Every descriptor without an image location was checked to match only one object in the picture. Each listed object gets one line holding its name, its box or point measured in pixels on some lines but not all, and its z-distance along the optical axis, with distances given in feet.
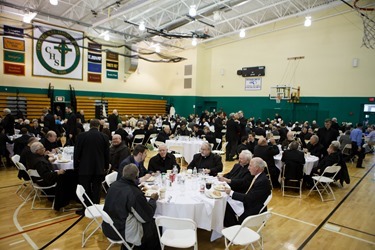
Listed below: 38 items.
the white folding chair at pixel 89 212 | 11.90
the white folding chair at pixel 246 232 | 9.73
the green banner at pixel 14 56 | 46.89
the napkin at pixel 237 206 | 13.29
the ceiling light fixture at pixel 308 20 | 39.22
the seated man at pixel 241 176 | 14.55
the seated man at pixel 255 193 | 12.46
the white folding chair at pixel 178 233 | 9.45
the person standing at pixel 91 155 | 15.53
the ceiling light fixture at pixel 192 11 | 32.95
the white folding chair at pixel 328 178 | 20.51
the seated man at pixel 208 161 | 17.65
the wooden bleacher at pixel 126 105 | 58.85
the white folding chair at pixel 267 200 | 11.91
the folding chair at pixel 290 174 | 21.11
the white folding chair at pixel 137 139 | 34.22
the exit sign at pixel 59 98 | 54.19
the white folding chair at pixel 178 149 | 27.53
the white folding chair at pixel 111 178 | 14.73
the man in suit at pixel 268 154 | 21.84
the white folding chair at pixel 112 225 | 9.96
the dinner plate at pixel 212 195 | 12.15
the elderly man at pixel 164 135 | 30.48
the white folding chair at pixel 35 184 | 16.52
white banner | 50.47
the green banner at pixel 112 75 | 63.09
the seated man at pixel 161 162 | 17.25
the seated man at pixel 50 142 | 21.26
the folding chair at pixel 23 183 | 17.05
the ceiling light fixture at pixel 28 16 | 40.01
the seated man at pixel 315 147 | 25.20
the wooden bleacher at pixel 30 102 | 47.29
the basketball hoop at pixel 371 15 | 43.87
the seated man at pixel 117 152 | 19.25
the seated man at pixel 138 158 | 14.49
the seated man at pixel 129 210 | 9.93
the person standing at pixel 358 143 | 33.38
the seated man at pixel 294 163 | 20.92
